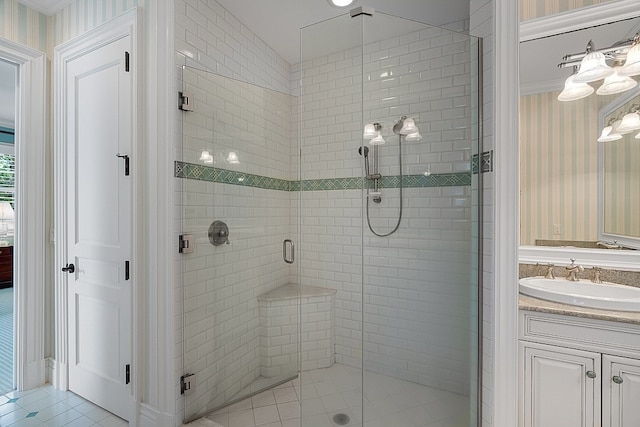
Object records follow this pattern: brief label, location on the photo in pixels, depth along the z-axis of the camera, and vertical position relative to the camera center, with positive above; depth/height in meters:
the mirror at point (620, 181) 1.62 +0.16
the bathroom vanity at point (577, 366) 1.33 -0.73
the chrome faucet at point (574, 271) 1.72 -0.35
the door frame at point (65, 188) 1.77 +0.16
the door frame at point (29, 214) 2.16 -0.01
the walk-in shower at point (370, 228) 1.62 -0.10
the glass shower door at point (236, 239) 1.85 -0.20
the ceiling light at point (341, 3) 2.11 +1.51
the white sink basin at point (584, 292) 1.36 -0.43
